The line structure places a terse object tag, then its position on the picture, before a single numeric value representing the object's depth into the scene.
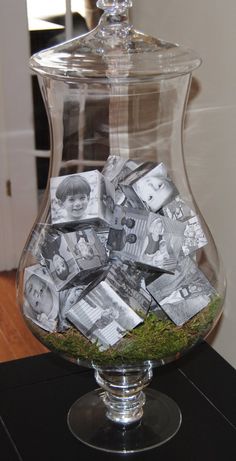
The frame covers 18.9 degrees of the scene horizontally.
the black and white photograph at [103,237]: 0.96
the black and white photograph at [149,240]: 0.93
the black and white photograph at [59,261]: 0.93
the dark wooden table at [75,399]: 0.99
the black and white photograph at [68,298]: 0.95
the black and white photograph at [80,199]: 0.94
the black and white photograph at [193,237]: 0.97
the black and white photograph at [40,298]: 0.96
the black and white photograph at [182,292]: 0.94
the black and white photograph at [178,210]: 0.98
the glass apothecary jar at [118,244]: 0.93
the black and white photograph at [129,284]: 0.93
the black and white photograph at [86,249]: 0.93
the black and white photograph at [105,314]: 0.91
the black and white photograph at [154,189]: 0.96
